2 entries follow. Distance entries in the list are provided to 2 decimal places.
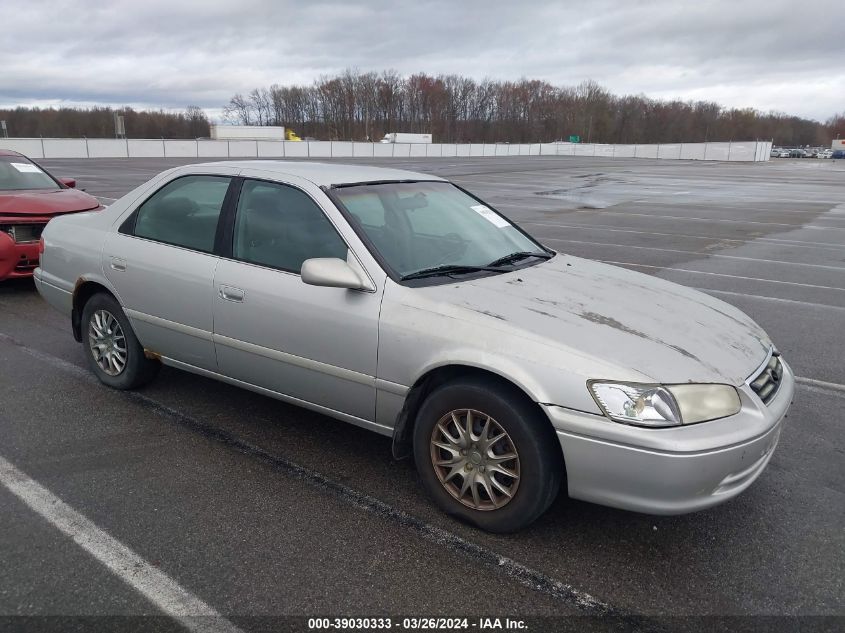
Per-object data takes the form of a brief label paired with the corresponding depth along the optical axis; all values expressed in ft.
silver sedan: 8.75
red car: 23.26
